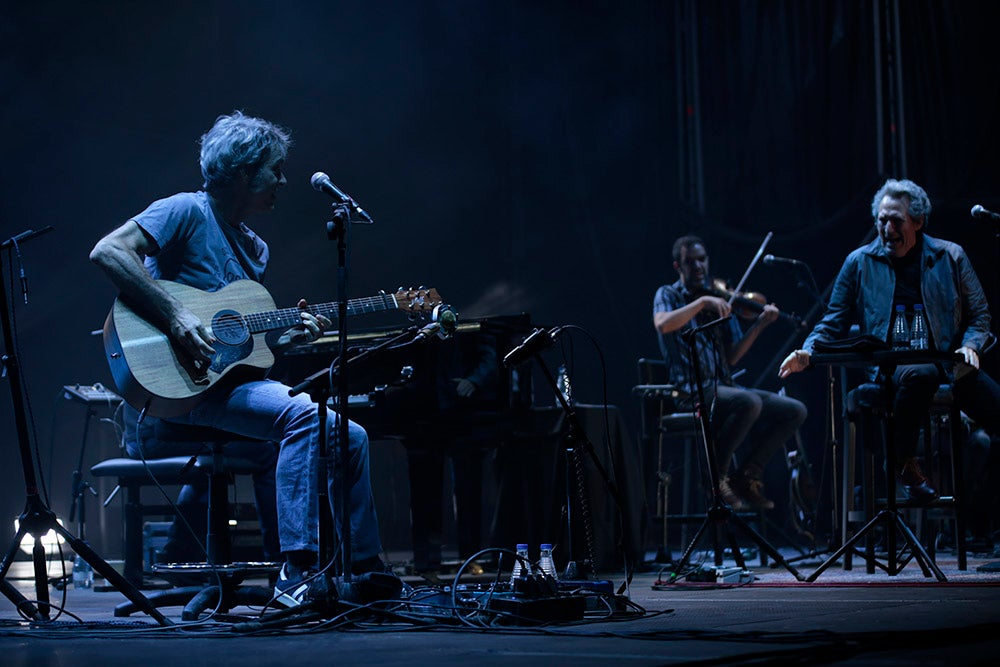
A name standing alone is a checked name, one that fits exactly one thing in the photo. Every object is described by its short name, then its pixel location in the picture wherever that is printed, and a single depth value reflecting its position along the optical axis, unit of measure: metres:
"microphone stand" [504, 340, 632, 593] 3.71
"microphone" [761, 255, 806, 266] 6.87
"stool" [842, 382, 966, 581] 4.60
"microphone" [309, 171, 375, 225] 3.62
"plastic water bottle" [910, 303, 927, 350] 5.30
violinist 6.62
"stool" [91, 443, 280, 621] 3.81
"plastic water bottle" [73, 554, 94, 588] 6.15
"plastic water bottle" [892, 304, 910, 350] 5.35
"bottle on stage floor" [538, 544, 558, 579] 3.78
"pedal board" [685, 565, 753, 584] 4.86
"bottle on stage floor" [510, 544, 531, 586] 3.48
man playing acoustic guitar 3.83
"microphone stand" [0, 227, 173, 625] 3.37
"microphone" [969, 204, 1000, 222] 4.93
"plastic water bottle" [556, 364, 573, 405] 4.85
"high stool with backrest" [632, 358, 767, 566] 6.59
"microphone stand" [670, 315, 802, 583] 4.82
